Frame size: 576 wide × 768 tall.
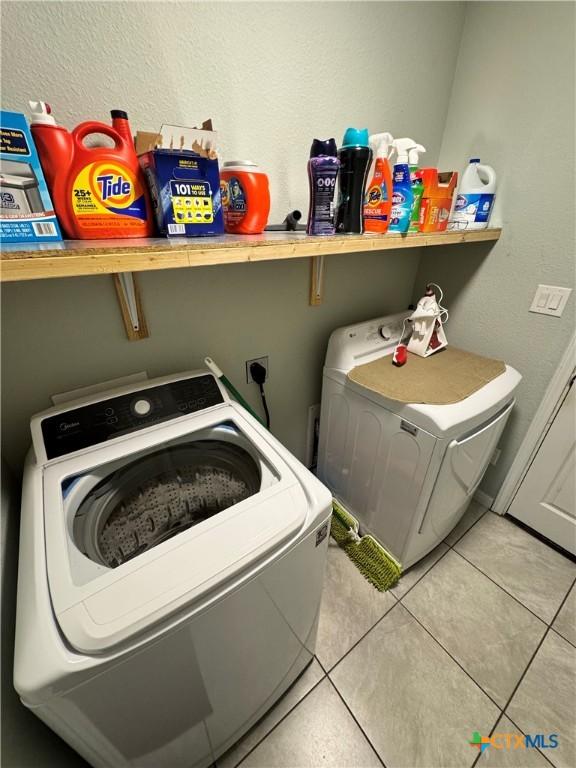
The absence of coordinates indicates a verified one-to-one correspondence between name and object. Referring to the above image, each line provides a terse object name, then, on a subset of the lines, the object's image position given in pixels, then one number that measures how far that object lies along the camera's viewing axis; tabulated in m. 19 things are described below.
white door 1.42
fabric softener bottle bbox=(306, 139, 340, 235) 0.92
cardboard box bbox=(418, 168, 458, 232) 1.15
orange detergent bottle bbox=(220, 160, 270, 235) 0.90
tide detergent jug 0.68
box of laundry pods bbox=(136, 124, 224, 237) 0.75
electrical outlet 1.37
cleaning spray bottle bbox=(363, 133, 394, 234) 1.05
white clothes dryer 1.09
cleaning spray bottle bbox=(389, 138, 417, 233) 1.08
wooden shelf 0.57
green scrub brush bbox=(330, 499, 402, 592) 1.39
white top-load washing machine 0.53
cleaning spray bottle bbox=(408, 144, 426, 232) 1.11
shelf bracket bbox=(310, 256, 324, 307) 1.32
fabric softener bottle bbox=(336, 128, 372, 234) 0.95
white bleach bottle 1.32
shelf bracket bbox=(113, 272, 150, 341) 0.96
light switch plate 1.29
